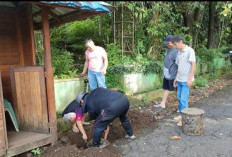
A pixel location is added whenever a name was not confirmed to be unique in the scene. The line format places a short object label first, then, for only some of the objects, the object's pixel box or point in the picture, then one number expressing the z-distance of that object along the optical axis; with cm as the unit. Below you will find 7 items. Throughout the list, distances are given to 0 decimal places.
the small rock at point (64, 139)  410
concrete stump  427
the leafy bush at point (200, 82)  914
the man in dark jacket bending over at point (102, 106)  359
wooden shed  357
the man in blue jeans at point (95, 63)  539
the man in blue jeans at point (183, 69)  462
